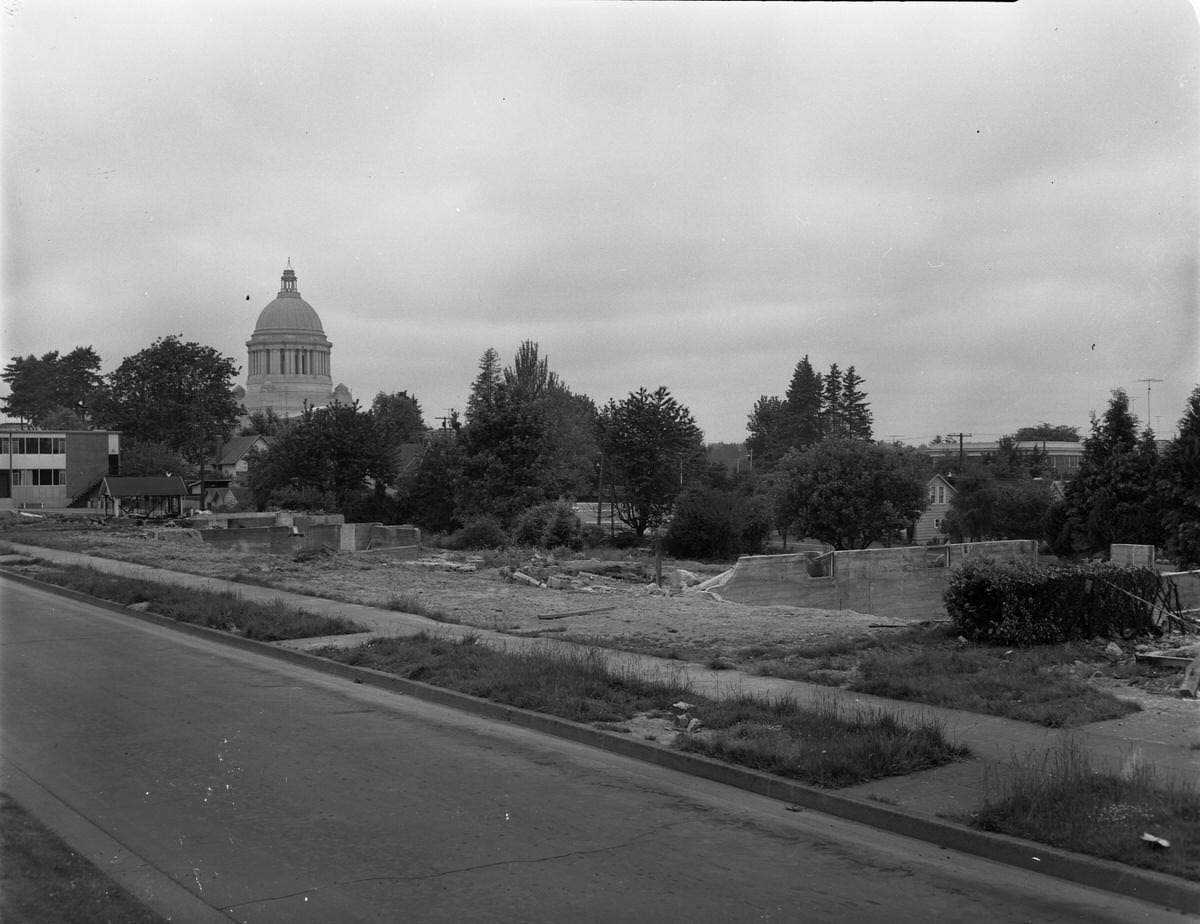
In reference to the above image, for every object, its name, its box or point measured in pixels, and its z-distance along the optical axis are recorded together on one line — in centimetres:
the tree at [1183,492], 4481
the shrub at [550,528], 4775
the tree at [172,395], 9725
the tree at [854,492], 5684
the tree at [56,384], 13262
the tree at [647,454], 6438
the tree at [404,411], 12138
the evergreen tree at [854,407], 10525
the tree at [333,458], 7012
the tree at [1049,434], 11891
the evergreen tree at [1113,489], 4797
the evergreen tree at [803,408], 10725
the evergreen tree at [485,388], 6234
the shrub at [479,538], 4753
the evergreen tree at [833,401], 10619
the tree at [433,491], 6719
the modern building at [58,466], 8781
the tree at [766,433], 10969
